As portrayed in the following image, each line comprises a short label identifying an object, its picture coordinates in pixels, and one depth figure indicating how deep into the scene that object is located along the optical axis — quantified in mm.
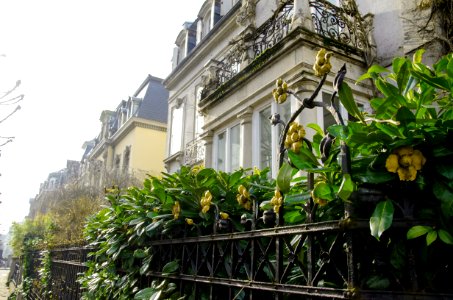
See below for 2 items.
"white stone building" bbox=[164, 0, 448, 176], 6891
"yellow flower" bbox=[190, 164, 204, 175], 3027
